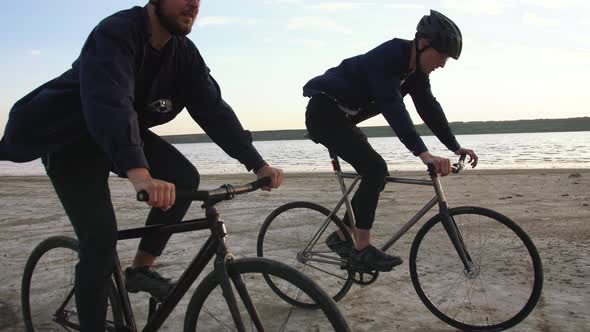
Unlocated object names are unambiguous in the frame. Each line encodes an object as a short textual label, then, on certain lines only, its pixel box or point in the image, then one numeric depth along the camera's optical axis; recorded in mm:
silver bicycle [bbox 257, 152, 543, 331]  3629
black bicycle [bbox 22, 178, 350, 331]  2086
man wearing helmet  3777
